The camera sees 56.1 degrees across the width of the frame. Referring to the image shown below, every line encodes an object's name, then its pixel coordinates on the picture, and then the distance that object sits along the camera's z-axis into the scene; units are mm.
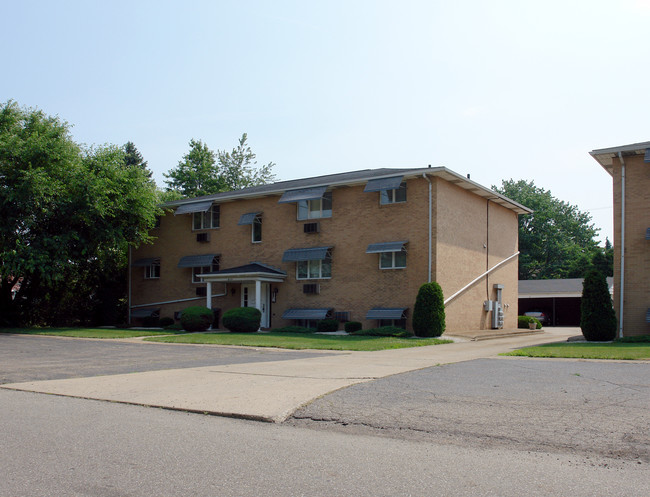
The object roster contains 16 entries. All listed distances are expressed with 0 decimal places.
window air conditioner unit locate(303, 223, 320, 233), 27670
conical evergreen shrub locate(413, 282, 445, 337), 23156
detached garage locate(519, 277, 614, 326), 42094
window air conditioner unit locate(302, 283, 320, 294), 27359
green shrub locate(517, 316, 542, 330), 34406
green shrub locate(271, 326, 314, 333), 25969
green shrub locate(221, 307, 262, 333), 25672
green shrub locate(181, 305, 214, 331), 26875
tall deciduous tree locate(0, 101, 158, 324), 26312
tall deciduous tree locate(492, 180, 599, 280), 64875
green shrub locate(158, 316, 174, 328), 31156
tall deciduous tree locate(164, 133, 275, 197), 57094
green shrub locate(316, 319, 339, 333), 25438
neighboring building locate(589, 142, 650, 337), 21328
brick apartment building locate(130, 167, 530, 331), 25172
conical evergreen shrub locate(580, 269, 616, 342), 20734
